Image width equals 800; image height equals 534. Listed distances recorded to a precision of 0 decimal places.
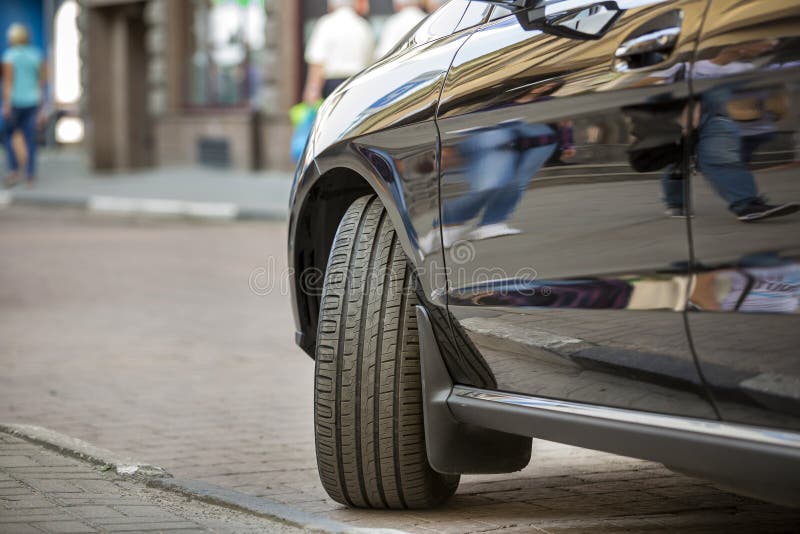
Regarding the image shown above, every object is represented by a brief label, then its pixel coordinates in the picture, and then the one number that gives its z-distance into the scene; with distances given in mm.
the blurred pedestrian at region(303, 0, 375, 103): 14273
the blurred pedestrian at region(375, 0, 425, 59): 13883
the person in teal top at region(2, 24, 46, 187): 20422
